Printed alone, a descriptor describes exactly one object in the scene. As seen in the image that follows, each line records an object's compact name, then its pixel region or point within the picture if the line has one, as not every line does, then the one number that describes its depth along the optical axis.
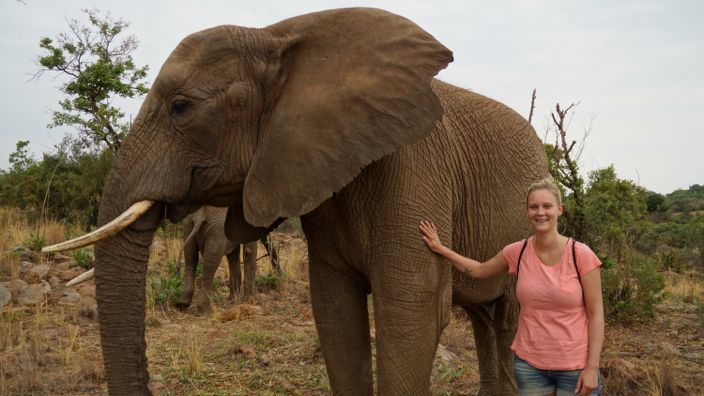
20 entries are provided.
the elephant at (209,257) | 10.30
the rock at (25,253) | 10.93
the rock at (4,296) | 8.35
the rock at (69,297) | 8.96
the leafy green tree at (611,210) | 9.17
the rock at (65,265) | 10.73
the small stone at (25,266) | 9.98
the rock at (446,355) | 6.88
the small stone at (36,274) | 9.64
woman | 3.25
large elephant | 3.48
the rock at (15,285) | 8.88
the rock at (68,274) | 10.19
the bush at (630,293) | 8.77
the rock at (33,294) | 8.73
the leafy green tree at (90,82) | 19.81
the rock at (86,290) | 9.57
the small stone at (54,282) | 9.57
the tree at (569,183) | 9.17
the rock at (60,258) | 11.24
